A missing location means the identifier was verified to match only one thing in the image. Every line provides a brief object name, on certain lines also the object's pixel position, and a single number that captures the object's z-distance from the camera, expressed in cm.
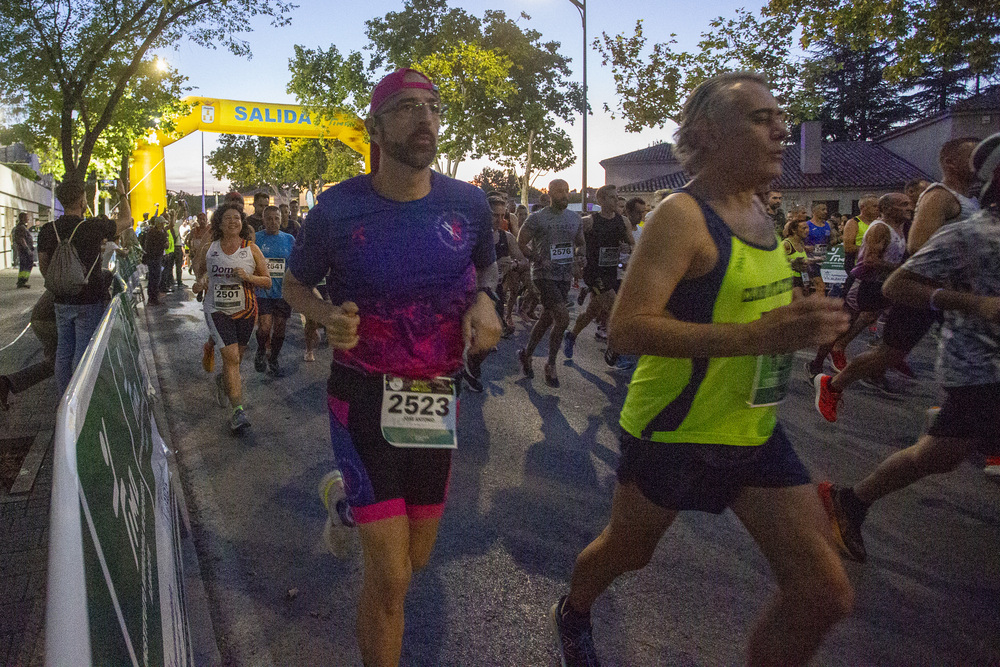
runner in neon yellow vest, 199
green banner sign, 119
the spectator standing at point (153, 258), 1560
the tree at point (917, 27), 1174
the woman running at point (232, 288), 600
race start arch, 2067
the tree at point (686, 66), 2077
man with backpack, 550
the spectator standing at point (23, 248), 2078
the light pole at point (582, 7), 2443
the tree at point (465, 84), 2625
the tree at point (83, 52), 1173
